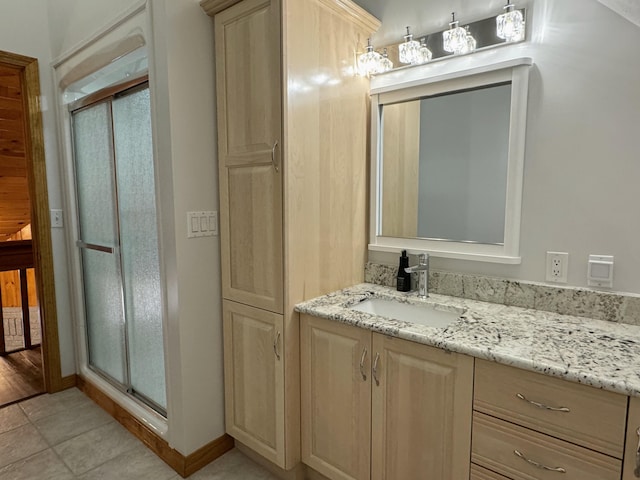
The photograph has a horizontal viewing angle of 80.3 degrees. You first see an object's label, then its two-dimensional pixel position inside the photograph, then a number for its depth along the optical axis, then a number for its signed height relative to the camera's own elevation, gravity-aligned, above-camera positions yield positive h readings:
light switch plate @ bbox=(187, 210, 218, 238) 1.70 -0.09
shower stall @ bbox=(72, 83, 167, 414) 1.94 -0.21
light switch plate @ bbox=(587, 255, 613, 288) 1.39 -0.25
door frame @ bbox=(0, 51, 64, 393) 2.37 -0.08
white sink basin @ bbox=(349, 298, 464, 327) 1.59 -0.47
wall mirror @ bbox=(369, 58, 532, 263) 1.58 +0.21
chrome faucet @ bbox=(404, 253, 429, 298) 1.73 -0.32
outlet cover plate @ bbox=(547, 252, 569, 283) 1.48 -0.24
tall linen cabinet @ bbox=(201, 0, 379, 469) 1.53 +0.10
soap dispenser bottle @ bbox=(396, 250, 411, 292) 1.81 -0.35
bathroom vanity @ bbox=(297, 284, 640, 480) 0.98 -0.58
